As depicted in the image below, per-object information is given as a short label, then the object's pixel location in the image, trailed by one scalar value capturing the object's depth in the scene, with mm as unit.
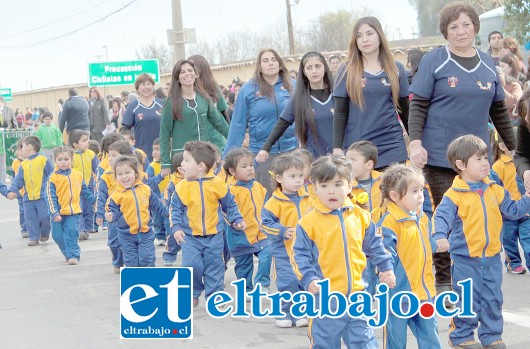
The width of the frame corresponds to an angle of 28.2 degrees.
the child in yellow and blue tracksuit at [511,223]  9289
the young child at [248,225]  8945
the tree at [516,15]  23234
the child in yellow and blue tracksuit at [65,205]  12008
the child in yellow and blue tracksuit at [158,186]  12633
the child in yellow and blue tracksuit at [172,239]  10844
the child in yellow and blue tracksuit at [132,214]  10328
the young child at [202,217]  8711
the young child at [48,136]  23125
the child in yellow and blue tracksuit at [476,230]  6602
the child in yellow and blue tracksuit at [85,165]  14688
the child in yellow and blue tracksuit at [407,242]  6188
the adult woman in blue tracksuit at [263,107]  9805
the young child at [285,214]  7641
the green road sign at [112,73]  36250
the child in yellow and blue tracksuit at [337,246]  5938
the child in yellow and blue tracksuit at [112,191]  10898
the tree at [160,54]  89438
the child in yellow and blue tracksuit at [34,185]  13867
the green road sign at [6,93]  49562
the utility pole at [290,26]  45284
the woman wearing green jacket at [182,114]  10930
